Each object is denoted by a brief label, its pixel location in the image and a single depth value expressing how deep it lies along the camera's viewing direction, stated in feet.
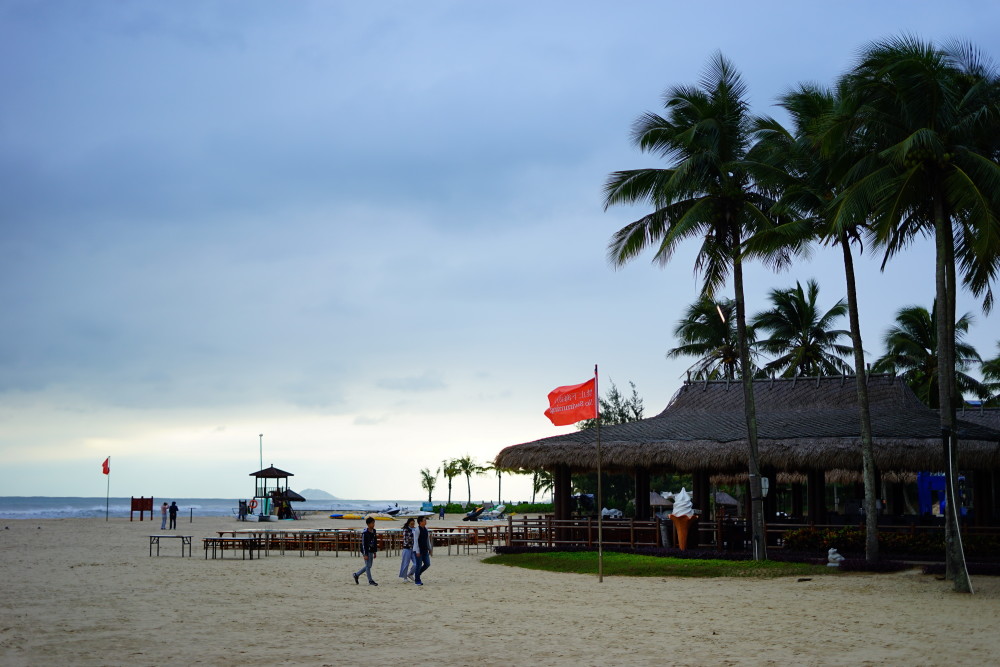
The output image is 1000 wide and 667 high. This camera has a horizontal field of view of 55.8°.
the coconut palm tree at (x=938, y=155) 55.83
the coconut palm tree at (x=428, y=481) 366.02
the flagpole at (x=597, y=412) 63.59
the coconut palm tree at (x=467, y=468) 351.05
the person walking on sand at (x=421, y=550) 61.78
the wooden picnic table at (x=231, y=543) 86.43
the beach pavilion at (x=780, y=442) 72.08
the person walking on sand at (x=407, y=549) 62.75
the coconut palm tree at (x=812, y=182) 66.13
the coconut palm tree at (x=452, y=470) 350.84
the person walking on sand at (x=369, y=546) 61.05
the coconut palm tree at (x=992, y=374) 157.79
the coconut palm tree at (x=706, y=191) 73.15
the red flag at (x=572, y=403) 65.72
